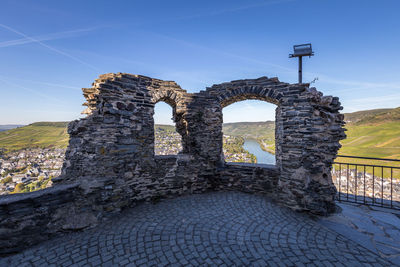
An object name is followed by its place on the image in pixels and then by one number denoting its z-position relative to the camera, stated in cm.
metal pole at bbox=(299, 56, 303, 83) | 590
